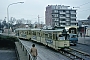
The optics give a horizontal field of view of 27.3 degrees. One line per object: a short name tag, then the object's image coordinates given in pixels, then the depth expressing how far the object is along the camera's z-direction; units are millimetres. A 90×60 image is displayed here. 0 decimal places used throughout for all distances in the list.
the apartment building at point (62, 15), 91625
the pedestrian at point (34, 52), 12602
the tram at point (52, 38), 22078
